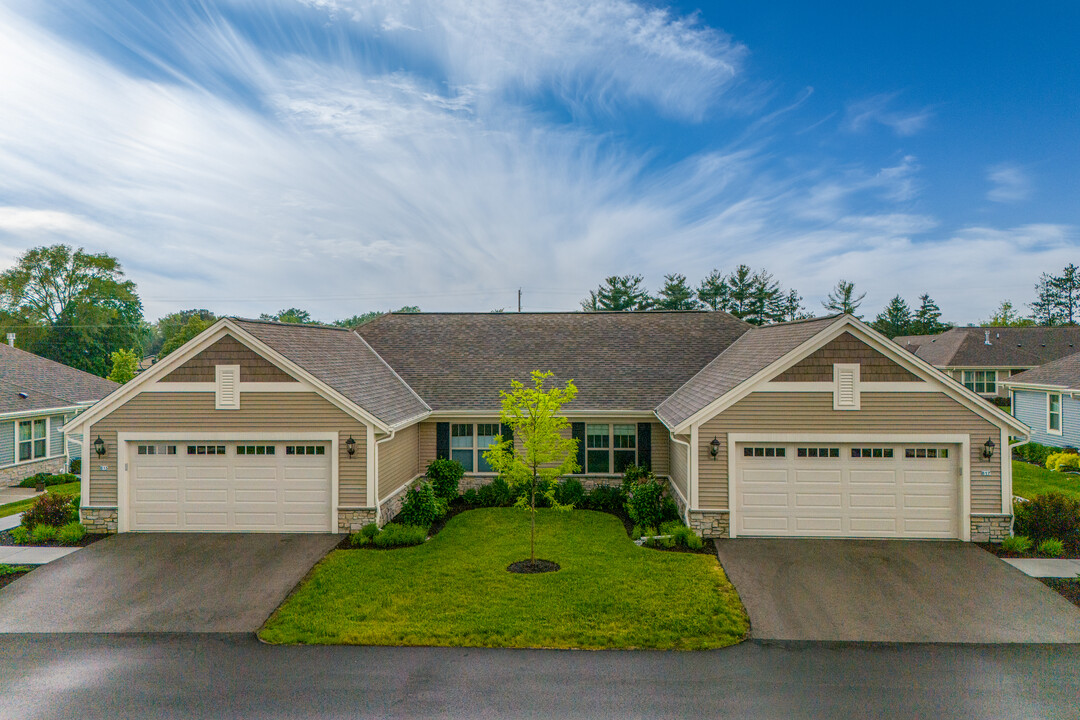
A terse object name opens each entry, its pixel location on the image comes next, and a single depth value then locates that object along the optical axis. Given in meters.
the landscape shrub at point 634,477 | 15.45
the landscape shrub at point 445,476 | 15.81
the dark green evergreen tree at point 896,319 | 61.34
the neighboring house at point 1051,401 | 23.59
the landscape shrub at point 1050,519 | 12.25
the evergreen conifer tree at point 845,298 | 58.03
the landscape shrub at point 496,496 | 16.09
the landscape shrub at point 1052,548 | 11.47
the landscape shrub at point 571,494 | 15.66
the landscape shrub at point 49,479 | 19.11
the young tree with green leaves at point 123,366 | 33.81
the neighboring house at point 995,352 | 38.66
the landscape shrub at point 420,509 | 13.64
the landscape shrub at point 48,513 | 13.42
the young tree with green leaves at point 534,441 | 10.93
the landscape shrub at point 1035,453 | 23.12
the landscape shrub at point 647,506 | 13.74
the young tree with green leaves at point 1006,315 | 75.44
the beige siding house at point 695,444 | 12.22
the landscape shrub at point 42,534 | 12.61
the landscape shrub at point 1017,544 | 11.60
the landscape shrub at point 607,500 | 15.54
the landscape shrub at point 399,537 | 12.08
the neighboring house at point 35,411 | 19.19
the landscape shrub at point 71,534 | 12.48
